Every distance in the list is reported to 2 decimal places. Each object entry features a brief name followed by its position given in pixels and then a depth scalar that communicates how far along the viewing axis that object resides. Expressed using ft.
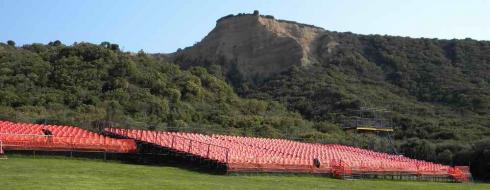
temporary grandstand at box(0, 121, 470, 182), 76.64
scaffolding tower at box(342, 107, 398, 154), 164.66
